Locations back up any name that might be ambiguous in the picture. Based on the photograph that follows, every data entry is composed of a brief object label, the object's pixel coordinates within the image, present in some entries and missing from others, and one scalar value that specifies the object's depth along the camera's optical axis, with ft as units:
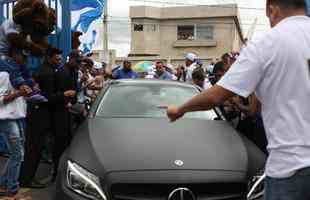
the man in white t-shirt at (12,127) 18.83
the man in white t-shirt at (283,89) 8.25
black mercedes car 14.40
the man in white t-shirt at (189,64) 42.20
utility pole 90.20
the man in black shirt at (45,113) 21.95
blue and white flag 39.88
